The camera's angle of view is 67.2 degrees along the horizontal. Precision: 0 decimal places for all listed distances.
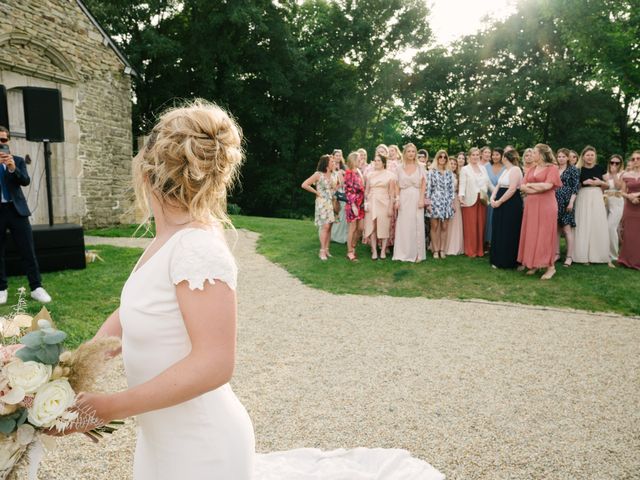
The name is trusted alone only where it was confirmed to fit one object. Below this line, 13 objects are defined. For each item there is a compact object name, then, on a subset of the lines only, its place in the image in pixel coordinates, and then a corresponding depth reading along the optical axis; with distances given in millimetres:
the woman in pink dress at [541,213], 7996
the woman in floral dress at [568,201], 9391
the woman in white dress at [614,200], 9992
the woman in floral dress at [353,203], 9859
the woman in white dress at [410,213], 9789
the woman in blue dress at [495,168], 10047
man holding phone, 6199
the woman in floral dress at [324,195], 9664
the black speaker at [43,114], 8164
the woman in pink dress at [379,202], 9953
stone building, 10797
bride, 1300
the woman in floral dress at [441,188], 9914
